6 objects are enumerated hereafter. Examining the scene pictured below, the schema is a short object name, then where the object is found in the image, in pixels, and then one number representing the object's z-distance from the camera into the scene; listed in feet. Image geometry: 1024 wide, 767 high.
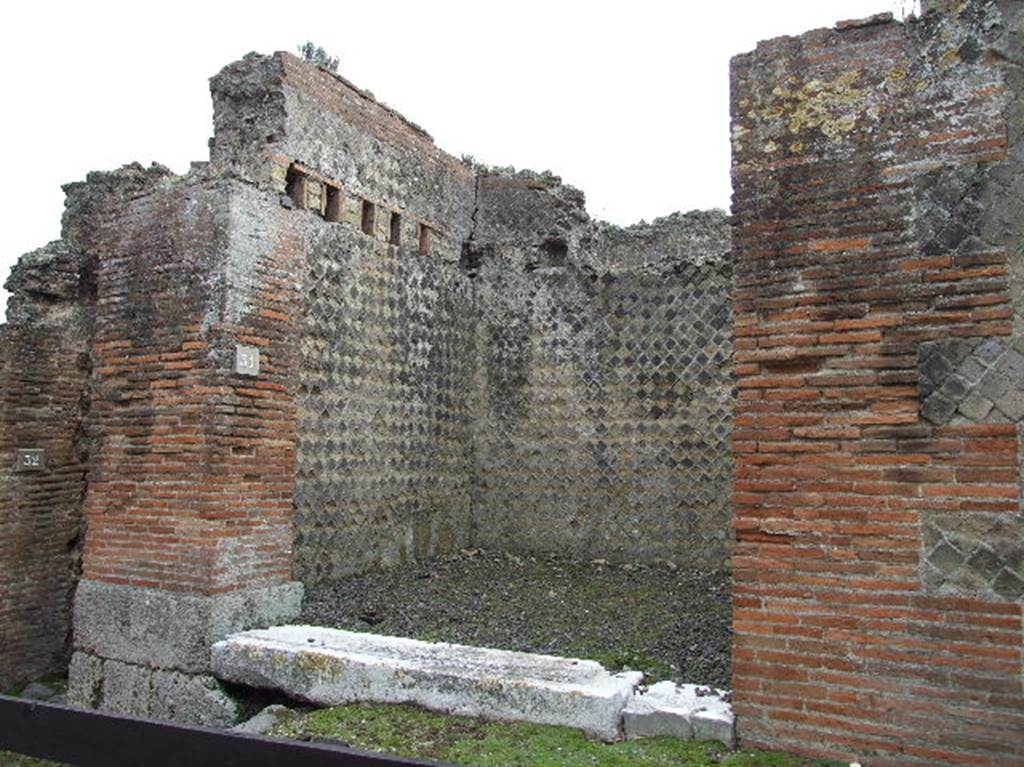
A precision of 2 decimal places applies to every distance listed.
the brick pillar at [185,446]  18.08
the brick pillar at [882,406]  10.99
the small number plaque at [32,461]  23.31
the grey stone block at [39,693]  22.71
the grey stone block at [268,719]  15.35
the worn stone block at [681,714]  12.57
